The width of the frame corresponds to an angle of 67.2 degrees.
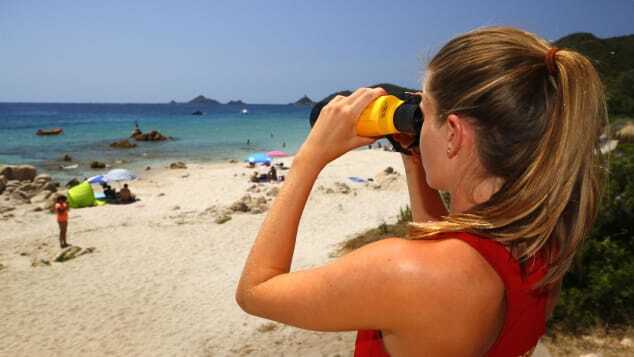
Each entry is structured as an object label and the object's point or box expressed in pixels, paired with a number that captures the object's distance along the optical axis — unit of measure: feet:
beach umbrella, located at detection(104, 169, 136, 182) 75.35
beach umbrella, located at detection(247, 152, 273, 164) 92.89
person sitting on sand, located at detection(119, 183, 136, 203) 64.18
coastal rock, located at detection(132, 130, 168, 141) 158.92
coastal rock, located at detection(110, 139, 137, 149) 139.83
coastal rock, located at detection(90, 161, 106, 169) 100.42
